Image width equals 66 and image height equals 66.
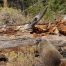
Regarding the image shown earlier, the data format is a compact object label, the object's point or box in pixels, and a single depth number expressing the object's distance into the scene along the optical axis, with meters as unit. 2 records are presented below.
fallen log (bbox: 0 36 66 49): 12.16
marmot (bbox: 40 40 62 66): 9.91
